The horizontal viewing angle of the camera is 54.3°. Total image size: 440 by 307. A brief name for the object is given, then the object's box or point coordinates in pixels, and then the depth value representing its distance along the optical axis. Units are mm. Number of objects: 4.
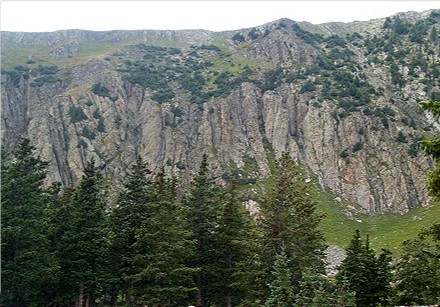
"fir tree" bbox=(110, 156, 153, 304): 36188
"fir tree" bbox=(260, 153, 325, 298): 29609
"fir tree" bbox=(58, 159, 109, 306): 34750
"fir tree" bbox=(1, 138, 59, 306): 33906
